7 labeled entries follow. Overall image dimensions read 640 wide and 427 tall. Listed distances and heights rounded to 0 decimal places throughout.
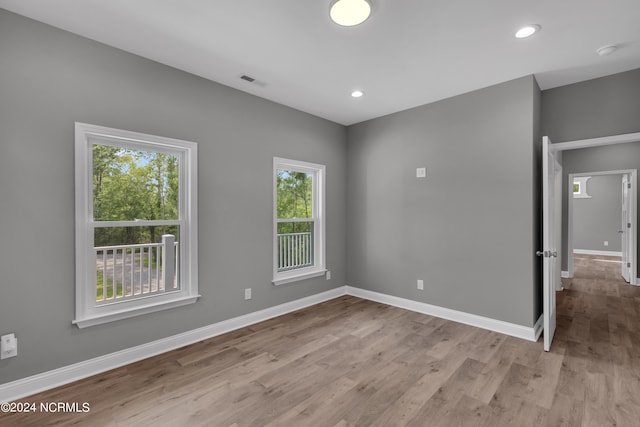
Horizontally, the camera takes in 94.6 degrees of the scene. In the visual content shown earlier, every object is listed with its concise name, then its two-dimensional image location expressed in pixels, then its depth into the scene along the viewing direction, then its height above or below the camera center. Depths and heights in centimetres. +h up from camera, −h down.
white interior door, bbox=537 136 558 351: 271 -31
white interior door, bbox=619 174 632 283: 536 -39
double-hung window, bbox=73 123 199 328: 233 -8
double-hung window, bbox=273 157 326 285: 384 -10
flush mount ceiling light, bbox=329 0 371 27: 192 +137
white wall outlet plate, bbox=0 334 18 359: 198 -89
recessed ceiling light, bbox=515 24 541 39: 218 +137
